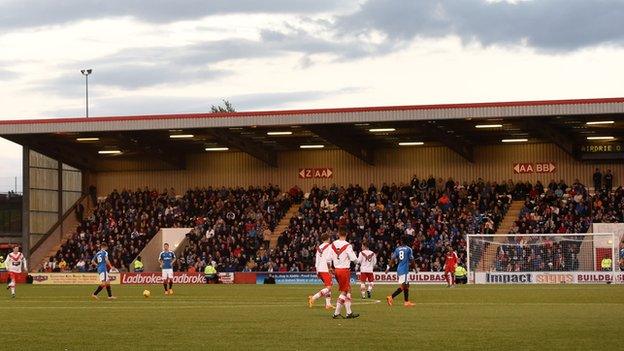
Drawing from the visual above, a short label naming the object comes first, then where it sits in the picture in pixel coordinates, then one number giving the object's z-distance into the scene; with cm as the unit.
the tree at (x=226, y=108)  14762
